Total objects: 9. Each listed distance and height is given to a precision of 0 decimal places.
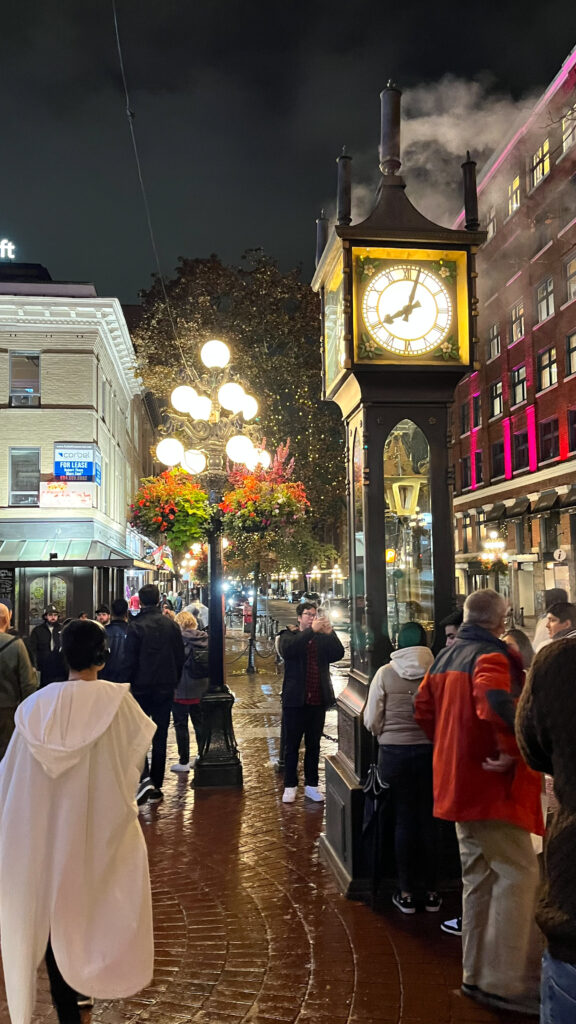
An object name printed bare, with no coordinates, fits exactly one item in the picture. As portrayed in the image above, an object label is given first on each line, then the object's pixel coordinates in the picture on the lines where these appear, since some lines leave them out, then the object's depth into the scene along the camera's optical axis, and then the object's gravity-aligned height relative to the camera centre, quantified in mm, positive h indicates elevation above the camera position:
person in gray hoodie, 4660 -1189
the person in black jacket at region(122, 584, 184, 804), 7617 -916
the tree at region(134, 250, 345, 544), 22344 +6827
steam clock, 5367 +1413
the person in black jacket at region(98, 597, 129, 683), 7656 -660
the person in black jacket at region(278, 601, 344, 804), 7363 -1155
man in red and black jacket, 3617 -1179
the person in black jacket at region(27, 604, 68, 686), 10781 -1146
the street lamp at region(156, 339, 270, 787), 8062 +1355
